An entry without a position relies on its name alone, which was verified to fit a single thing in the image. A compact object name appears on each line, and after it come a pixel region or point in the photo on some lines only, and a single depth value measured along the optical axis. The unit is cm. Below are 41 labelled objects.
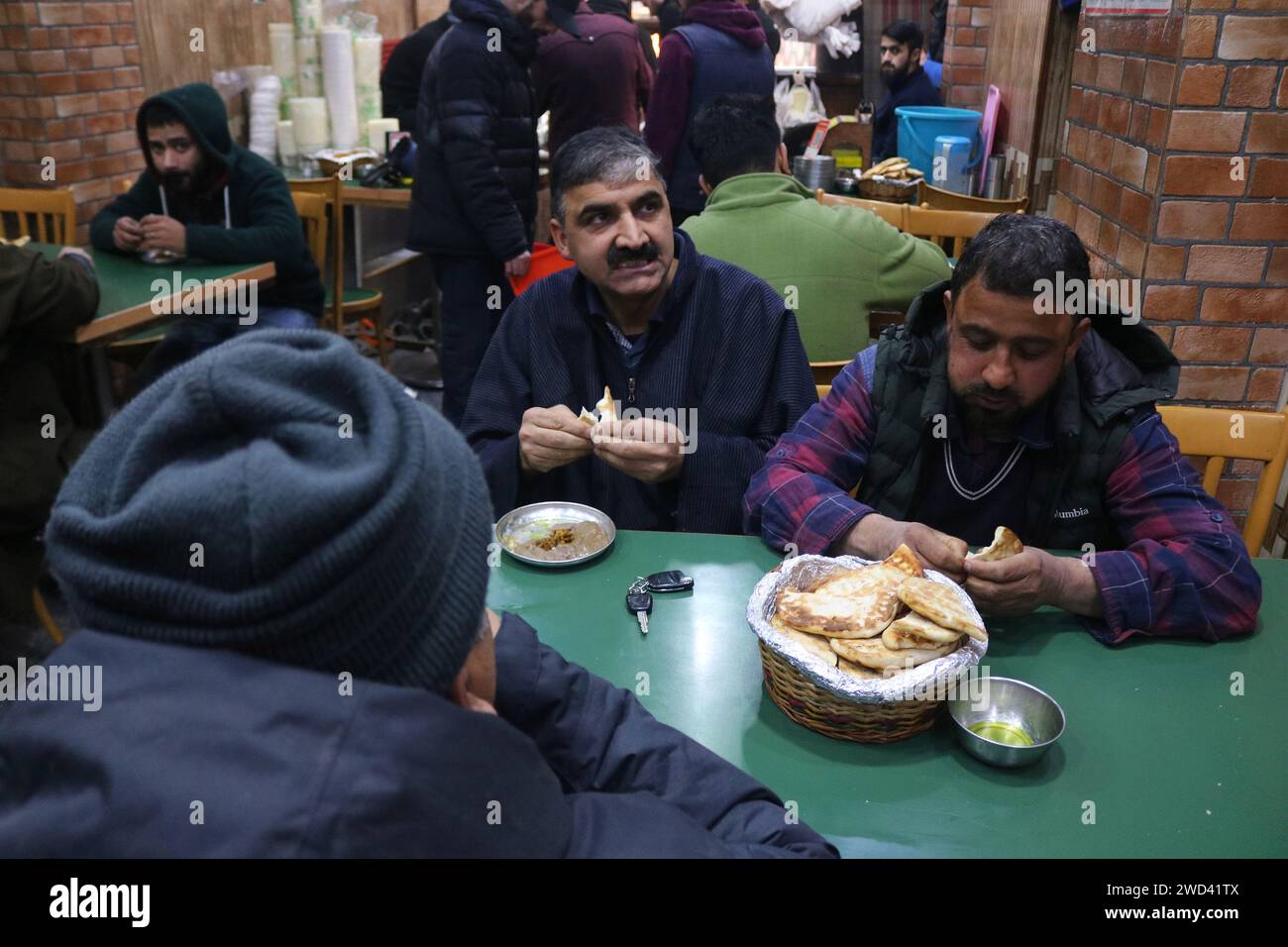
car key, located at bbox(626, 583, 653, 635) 171
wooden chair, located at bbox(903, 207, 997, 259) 406
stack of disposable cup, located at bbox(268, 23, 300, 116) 617
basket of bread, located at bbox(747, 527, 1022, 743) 134
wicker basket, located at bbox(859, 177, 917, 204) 489
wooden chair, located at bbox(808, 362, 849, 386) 262
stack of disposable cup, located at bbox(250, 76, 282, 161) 608
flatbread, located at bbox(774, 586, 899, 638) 142
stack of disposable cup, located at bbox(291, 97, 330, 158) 602
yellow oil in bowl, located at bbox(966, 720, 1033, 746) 143
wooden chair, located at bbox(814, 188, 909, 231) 412
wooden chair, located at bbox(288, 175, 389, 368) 484
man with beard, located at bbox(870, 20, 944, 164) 620
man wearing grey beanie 71
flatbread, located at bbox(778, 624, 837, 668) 139
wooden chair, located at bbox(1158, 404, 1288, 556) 202
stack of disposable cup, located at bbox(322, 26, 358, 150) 616
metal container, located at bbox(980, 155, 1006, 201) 525
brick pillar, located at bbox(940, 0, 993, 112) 605
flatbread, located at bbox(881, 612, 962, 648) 138
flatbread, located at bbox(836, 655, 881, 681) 138
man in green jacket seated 317
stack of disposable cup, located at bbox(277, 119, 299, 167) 610
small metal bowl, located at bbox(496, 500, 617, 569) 201
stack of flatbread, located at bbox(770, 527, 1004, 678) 138
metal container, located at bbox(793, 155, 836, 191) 514
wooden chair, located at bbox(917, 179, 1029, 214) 420
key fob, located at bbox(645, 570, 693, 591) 178
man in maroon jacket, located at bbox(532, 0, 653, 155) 513
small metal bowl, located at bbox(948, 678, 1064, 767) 136
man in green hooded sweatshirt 374
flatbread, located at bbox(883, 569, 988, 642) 138
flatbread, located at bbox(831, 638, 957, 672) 137
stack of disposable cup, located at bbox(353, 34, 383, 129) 638
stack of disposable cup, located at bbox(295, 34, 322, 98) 624
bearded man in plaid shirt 165
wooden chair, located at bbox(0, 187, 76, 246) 437
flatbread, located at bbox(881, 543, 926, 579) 152
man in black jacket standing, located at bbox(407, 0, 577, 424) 397
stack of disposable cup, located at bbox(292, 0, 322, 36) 617
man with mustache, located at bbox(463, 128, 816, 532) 238
